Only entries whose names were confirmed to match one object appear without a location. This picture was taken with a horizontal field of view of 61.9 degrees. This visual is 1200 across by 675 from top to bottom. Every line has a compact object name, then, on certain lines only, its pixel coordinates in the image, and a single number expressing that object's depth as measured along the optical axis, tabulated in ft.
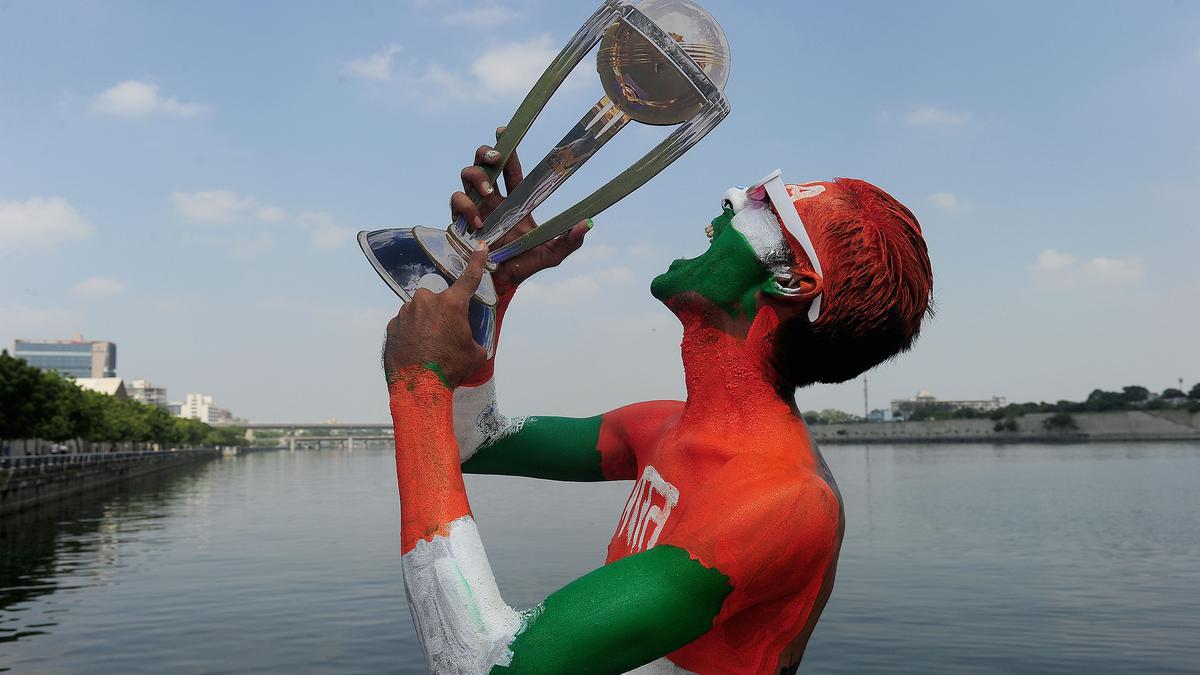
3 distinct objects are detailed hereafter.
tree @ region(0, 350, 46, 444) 144.05
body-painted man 5.82
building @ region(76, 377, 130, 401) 367.25
